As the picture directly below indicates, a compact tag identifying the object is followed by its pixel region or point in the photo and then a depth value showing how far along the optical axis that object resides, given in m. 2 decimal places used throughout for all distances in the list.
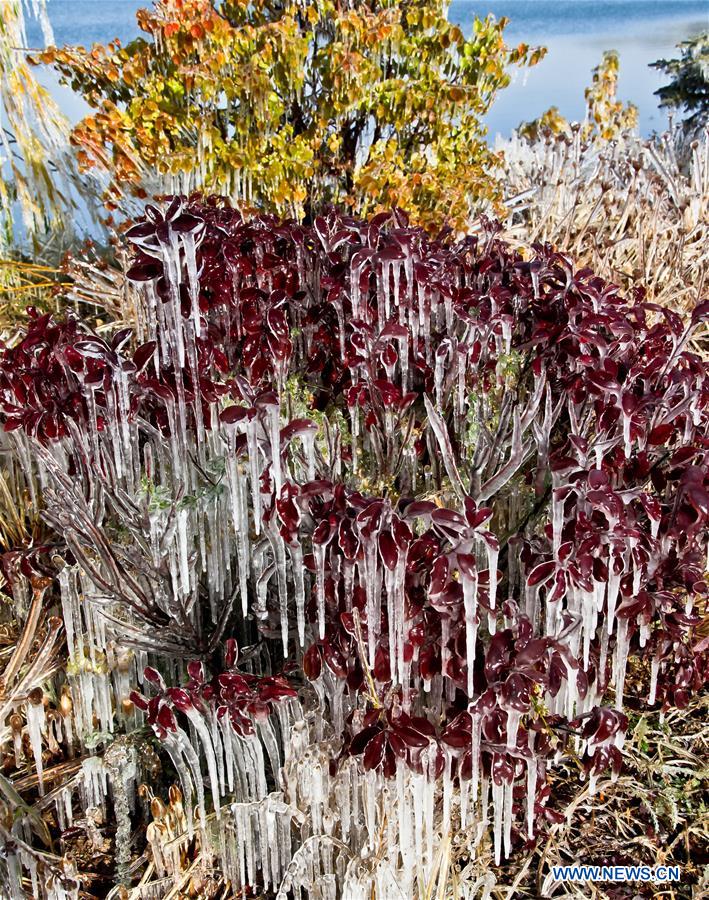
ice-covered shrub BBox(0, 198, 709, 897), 1.65
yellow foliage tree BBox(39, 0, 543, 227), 3.66
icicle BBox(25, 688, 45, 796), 2.05
